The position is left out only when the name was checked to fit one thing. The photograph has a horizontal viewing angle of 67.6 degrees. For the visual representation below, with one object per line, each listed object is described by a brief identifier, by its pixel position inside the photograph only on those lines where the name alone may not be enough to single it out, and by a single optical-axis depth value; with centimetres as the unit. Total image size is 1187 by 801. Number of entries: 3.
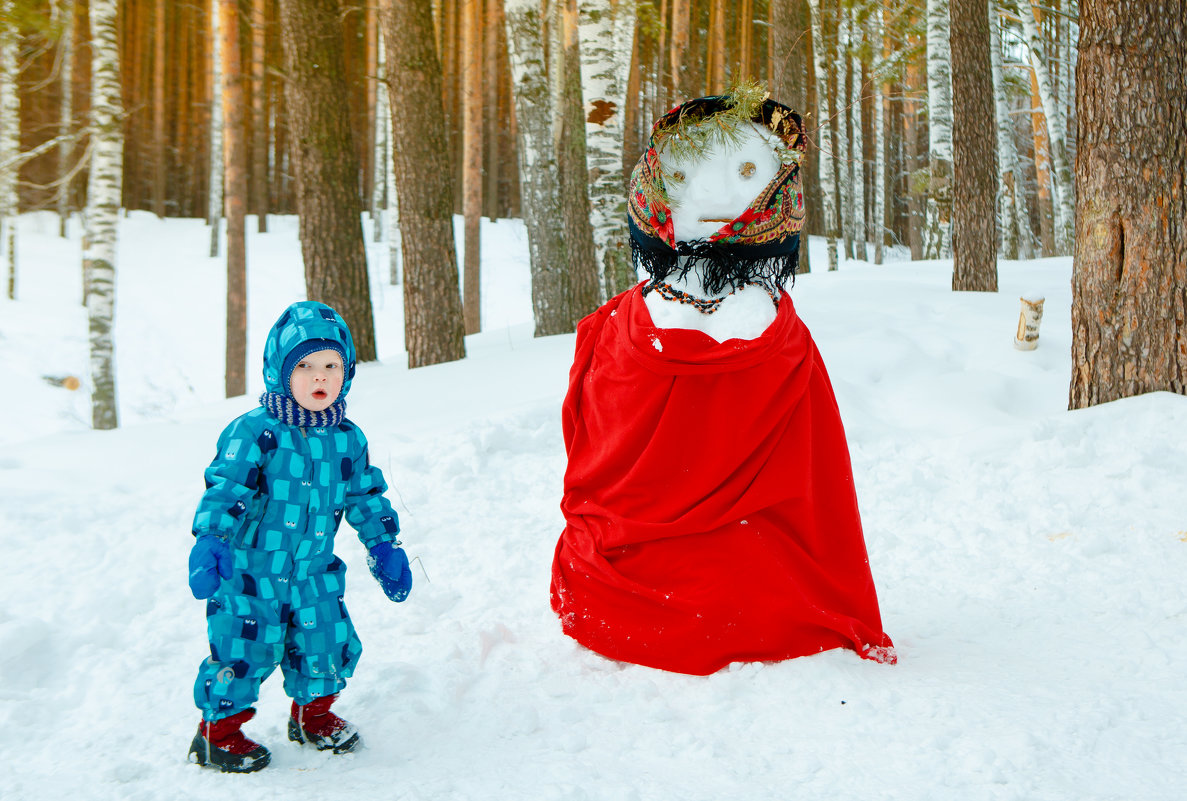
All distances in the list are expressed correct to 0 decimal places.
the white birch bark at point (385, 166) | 1720
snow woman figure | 280
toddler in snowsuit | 219
